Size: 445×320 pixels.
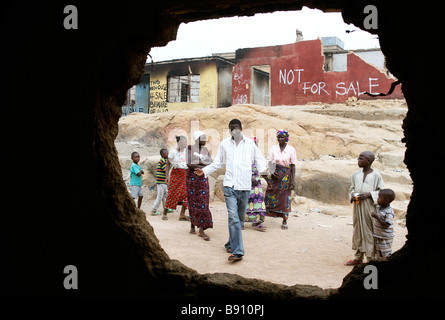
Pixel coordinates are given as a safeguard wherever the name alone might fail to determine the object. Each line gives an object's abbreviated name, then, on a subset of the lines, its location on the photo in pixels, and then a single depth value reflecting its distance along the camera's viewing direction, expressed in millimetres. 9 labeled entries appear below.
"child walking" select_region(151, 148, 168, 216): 8211
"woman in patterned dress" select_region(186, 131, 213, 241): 6195
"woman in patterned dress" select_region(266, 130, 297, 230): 6887
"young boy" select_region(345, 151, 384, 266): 4465
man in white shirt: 4676
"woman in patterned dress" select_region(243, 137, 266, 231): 6922
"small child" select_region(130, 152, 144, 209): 8172
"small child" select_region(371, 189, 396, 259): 4070
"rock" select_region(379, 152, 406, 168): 9789
